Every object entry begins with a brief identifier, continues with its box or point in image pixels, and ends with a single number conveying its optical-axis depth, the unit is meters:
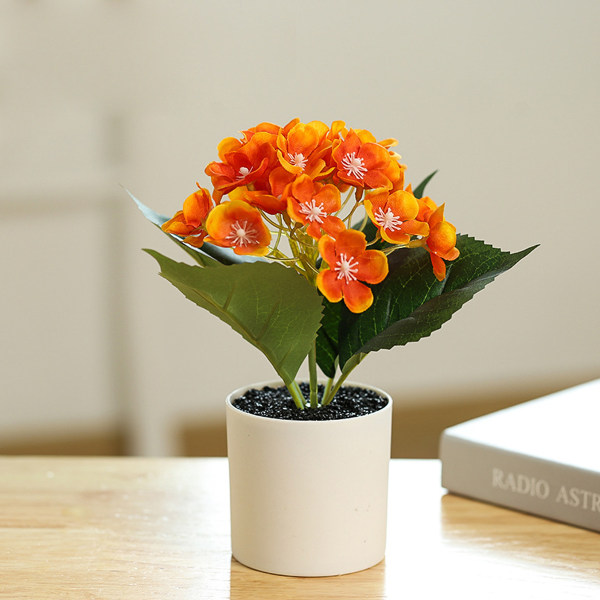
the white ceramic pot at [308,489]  0.86
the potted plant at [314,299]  0.81
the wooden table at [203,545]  0.87
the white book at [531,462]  0.93
